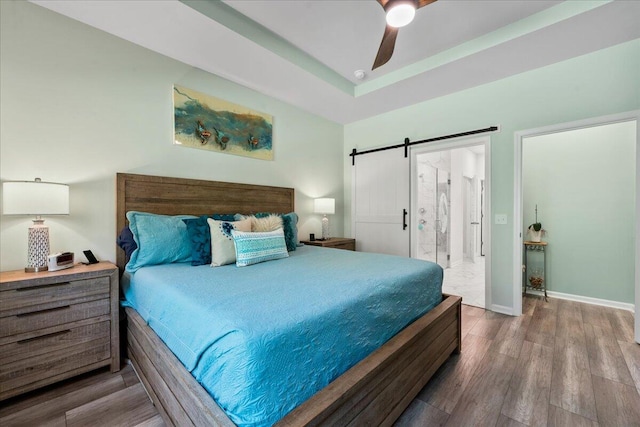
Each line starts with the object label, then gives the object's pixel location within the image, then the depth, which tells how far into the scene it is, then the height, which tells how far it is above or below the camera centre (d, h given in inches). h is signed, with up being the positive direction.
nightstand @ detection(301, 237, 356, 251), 144.3 -16.5
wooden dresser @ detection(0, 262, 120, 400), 62.8 -28.5
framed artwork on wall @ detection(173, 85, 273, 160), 106.0 +37.9
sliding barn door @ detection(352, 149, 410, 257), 153.8 +6.6
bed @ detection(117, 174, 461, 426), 39.0 -28.5
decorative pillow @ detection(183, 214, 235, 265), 82.2 -8.5
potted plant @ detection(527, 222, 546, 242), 141.6 -9.3
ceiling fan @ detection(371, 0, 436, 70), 65.4 +50.3
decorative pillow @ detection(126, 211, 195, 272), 80.3 -8.5
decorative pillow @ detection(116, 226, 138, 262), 84.2 -9.3
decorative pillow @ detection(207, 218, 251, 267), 80.7 -9.4
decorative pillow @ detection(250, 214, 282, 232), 94.7 -3.8
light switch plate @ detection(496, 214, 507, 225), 119.2 -2.4
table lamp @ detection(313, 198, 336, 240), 152.9 +4.0
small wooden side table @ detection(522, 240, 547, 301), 140.9 -31.5
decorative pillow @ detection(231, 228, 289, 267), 80.6 -10.7
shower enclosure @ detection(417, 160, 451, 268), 192.7 +0.3
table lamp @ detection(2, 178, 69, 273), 66.4 +1.8
